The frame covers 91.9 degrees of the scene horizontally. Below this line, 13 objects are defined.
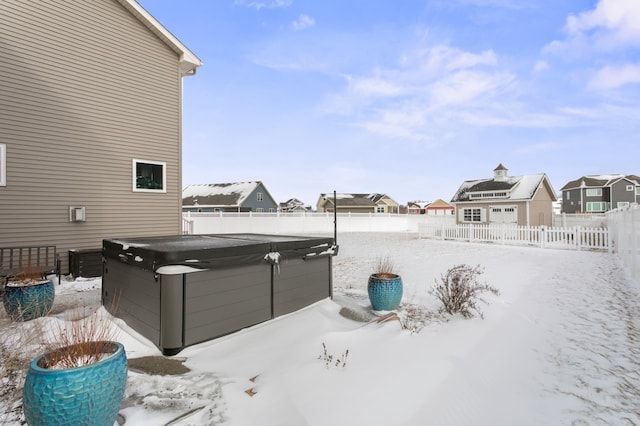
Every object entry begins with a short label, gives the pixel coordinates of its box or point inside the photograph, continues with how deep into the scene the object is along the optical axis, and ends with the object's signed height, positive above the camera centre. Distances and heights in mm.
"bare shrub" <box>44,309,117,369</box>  2355 -1071
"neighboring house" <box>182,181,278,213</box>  39969 +2389
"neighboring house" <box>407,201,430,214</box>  74750 +2046
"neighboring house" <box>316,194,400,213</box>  54031 +2118
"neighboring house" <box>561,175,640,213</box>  41625 +2982
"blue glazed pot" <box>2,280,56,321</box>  4953 -1340
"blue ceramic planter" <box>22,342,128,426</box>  2057 -1214
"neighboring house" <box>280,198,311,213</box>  53869 +2276
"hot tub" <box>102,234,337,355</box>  3828 -1013
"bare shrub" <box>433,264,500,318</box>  5258 -1449
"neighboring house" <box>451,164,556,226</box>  22875 +1093
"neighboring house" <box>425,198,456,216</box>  68188 +1454
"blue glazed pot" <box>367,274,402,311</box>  5391 -1364
